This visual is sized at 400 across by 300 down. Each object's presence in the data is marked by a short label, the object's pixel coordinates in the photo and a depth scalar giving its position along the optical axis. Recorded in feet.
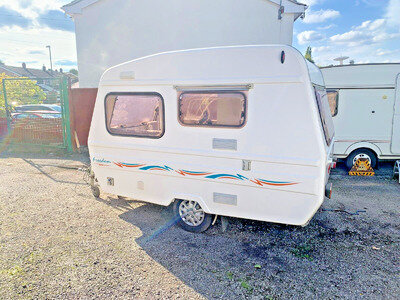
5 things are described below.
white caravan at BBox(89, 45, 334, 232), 12.00
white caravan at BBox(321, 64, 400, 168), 24.66
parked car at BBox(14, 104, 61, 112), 45.31
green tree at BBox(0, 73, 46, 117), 36.17
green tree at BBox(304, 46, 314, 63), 103.22
